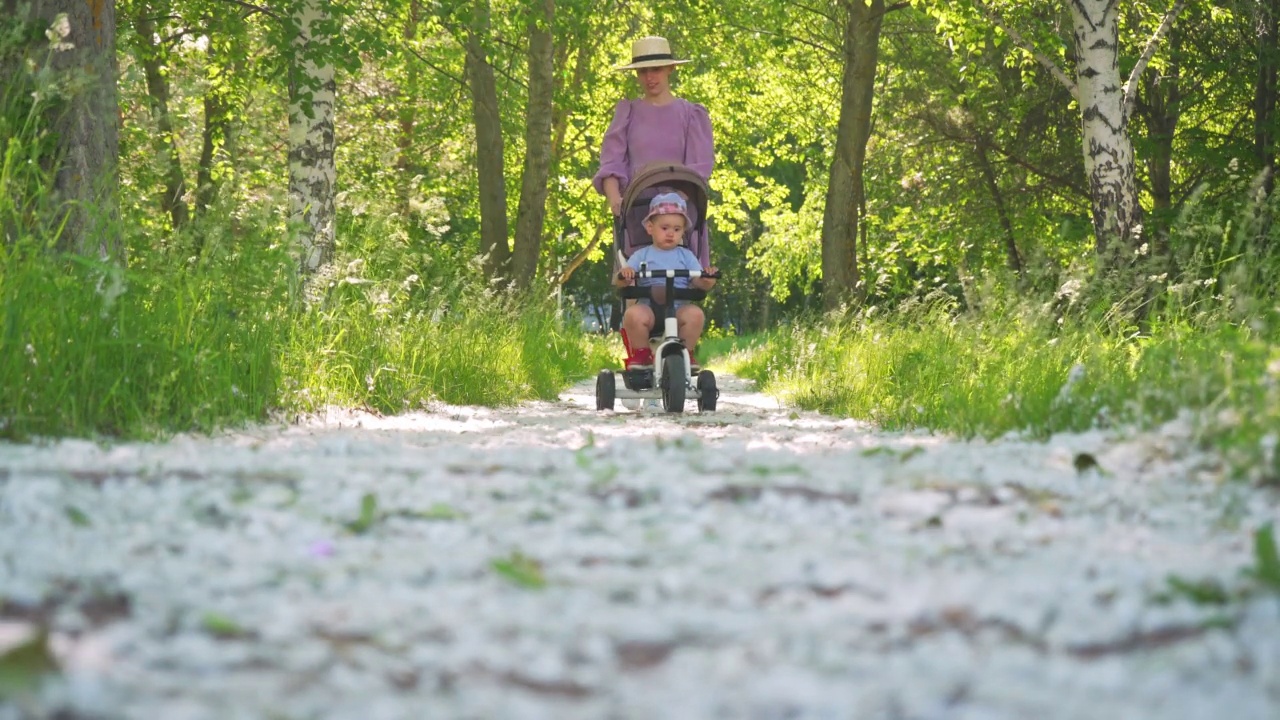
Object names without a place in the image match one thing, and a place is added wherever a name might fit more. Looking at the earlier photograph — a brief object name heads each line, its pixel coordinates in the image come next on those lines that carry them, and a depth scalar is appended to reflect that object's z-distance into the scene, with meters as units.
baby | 17.11
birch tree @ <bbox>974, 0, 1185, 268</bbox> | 22.00
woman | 18.19
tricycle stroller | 16.72
